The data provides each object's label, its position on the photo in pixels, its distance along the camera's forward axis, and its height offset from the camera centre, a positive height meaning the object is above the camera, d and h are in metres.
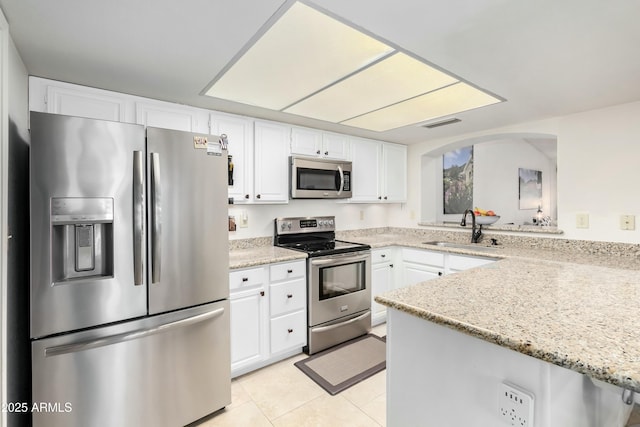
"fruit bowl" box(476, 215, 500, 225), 3.21 -0.08
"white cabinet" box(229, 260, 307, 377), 2.24 -0.81
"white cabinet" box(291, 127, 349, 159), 2.97 +0.72
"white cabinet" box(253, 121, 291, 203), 2.70 +0.47
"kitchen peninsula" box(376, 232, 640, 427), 0.77 -0.36
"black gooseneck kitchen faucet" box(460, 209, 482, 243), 3.24 -0.22
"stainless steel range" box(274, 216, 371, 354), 2.63 -0.66
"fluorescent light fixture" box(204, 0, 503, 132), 1.42 +0.86
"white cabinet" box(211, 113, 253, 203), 2.51 +0.56
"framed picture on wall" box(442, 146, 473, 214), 4.46 +0.49
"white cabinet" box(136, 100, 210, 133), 2.16 +0.74
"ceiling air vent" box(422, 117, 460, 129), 2.85 +0.88
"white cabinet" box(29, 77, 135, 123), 1.80 +0.73
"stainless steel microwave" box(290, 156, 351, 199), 2.90 +0.36
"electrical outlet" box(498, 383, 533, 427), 0.82 -0.55
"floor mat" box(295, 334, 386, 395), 2.23 -1.24
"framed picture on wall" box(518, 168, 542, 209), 6.12 +0.50
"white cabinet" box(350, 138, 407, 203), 3.46 +0.50
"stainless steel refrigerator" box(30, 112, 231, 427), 1.40 -0.31
